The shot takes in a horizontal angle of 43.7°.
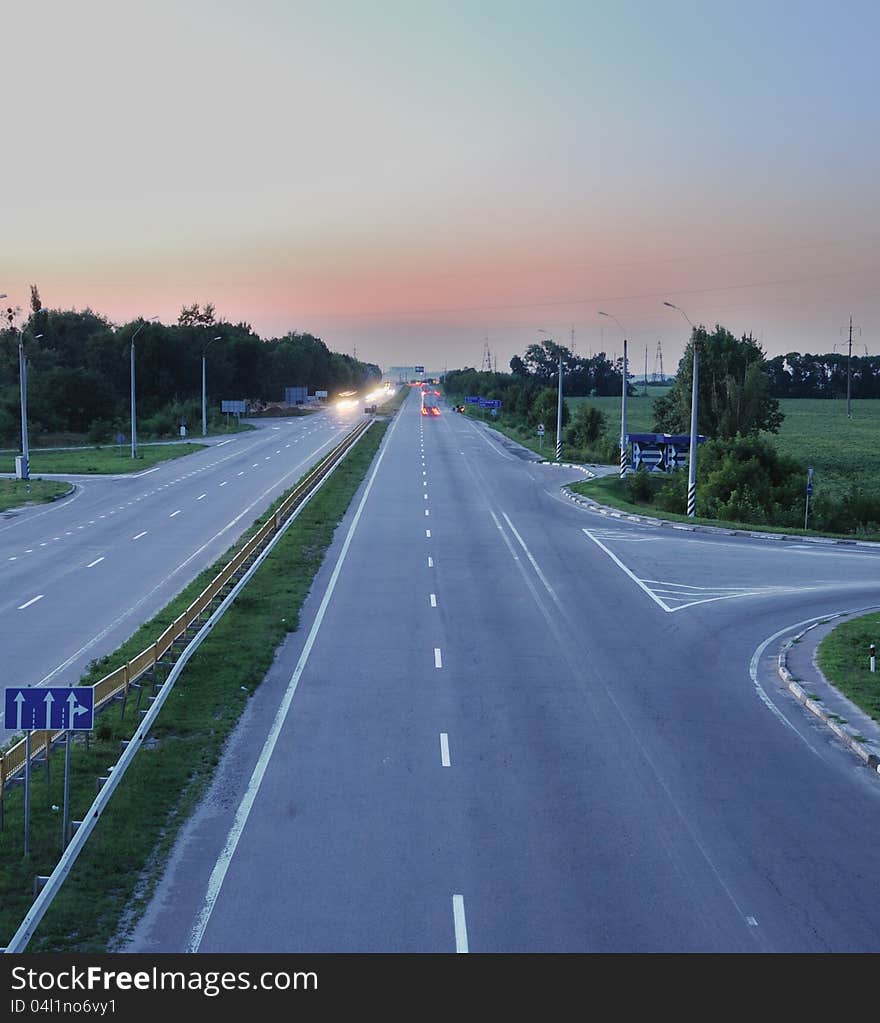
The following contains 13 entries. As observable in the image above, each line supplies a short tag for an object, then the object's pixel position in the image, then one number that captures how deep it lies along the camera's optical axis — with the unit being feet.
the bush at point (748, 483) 166.40
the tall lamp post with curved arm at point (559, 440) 252.91
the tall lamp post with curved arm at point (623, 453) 209.15
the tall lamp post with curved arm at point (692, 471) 157.79
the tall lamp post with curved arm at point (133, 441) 246.88
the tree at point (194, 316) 527.40
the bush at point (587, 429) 298.97
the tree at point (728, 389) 272.31
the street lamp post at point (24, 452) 197.06
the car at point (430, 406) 502.34
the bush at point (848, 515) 165.48
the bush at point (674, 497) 175.63
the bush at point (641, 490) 195.93
